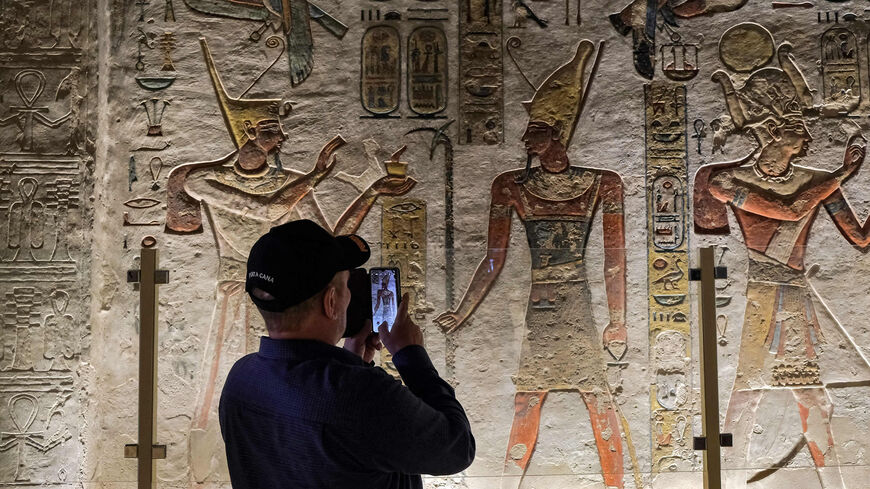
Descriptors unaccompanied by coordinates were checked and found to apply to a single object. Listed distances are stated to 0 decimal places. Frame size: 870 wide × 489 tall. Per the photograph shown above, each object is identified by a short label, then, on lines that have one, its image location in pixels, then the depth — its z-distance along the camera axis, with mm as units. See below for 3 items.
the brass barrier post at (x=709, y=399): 2775
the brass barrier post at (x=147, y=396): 2693
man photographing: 1589
